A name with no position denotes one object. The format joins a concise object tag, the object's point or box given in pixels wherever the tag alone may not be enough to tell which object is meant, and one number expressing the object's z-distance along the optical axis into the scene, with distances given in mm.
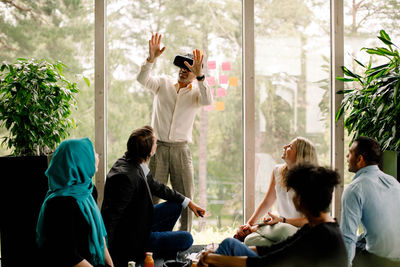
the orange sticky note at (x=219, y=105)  3818
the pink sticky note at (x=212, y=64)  3787
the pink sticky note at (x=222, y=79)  3806
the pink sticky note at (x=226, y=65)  3801
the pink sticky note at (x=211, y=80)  3799
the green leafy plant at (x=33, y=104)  3057
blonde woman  2924
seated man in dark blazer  2676
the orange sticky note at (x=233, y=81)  3818
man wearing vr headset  3465
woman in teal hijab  1870
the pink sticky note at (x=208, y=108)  3812
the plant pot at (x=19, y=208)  2781
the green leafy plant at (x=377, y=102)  3121
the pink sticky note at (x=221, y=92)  3807
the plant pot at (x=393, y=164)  2963
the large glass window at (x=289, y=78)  3820
